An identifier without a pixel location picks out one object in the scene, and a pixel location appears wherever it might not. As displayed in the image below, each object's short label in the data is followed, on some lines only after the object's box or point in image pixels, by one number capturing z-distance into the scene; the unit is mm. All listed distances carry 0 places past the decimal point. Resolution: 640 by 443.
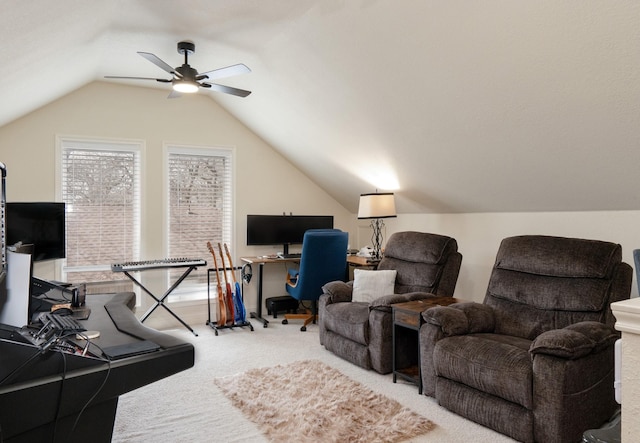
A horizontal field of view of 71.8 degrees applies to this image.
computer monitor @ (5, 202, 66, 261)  3850
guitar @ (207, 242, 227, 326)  4961
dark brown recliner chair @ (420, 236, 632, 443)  2416
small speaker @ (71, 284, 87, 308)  2523
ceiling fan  3318
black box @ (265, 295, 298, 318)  5562
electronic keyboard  4398
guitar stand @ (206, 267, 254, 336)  4953
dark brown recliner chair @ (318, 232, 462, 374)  3615
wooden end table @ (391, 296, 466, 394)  3303
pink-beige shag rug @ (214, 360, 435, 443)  2629
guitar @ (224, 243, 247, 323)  5043
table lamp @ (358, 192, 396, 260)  4680
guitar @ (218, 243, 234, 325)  5004
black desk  1351
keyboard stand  4727
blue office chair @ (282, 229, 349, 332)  4715
